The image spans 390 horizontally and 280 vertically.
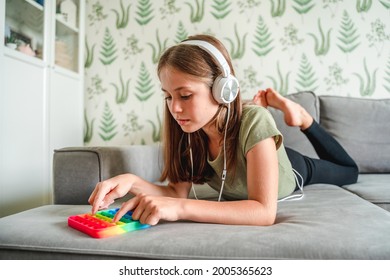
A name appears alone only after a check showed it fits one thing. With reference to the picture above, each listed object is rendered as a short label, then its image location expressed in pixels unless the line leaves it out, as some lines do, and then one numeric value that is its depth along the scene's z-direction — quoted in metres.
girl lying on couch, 0.67
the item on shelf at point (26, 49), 1.52
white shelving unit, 1.41
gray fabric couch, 0.54
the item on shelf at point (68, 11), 1.83
